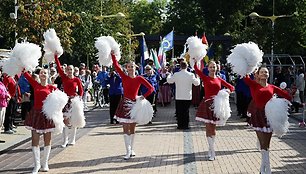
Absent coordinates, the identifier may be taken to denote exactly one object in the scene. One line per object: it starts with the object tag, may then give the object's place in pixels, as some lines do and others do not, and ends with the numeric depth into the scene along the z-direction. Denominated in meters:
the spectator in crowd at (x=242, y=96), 17.11
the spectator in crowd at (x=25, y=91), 14.95
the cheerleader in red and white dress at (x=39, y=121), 8.66
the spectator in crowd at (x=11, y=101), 13.70
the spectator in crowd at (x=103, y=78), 19.74
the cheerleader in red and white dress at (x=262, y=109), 8.12
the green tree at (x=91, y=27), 34.94
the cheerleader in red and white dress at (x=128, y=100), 10.08
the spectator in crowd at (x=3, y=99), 12.03
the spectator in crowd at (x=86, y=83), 21.87
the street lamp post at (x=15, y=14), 19.80
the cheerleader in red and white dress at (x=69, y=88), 11.21
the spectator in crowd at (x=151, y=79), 16.73
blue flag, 24.61
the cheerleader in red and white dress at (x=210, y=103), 10.00
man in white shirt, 14.73
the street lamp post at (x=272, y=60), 26.59
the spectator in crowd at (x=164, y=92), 23.38
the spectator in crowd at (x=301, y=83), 23.19
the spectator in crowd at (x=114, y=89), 16.19
